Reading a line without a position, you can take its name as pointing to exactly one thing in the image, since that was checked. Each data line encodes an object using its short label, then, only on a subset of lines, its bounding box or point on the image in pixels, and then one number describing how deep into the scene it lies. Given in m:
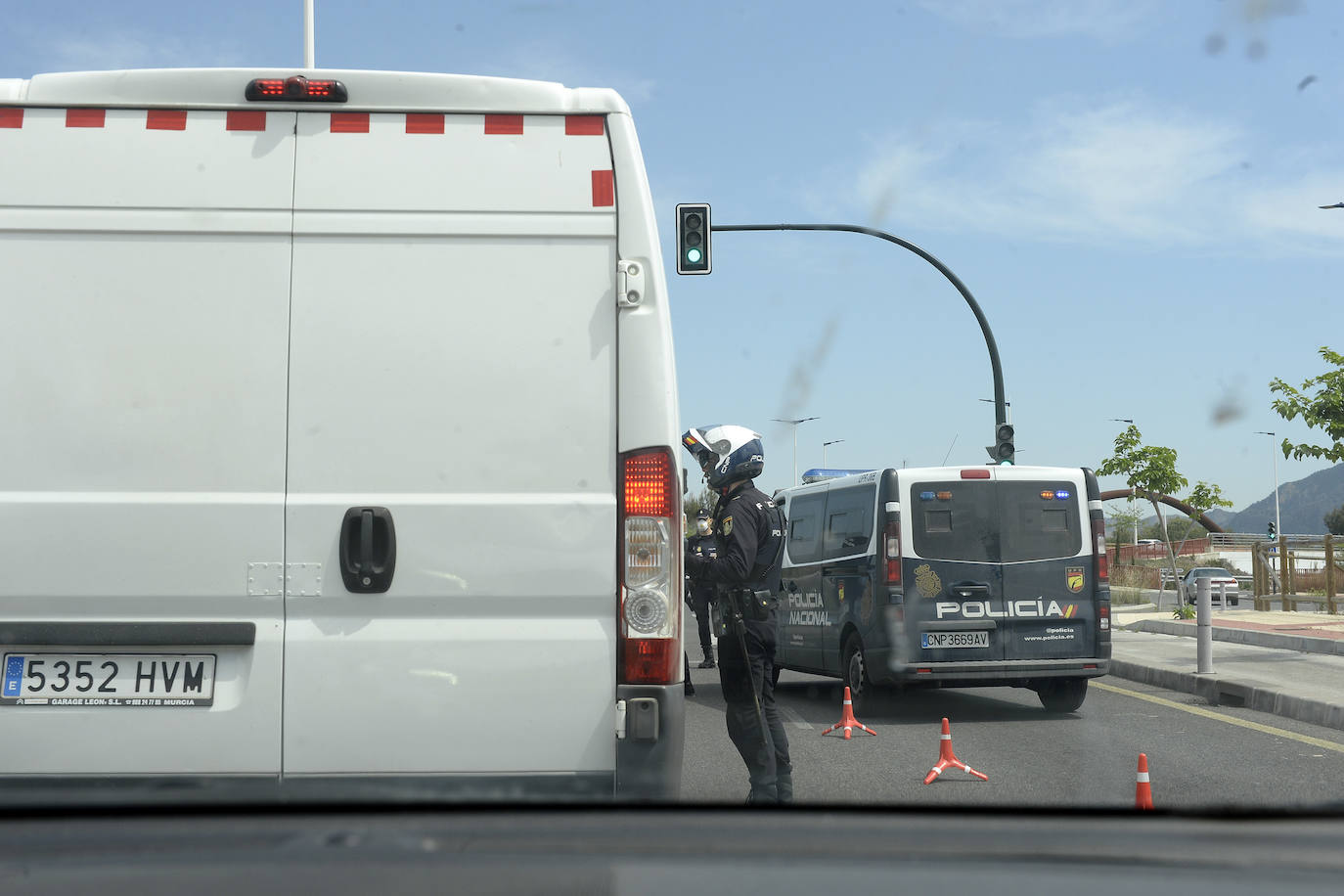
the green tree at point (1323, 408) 18.17
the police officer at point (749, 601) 6.40
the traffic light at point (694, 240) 19.75
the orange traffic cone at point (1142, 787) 5.91
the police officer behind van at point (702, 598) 7.38
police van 11.38
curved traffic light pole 21.67
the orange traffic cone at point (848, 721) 10.20
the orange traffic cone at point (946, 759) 8.03
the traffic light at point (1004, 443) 21.38
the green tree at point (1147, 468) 30.19
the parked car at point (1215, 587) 31.80
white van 3.46
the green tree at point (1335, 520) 110.75
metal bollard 13.77
